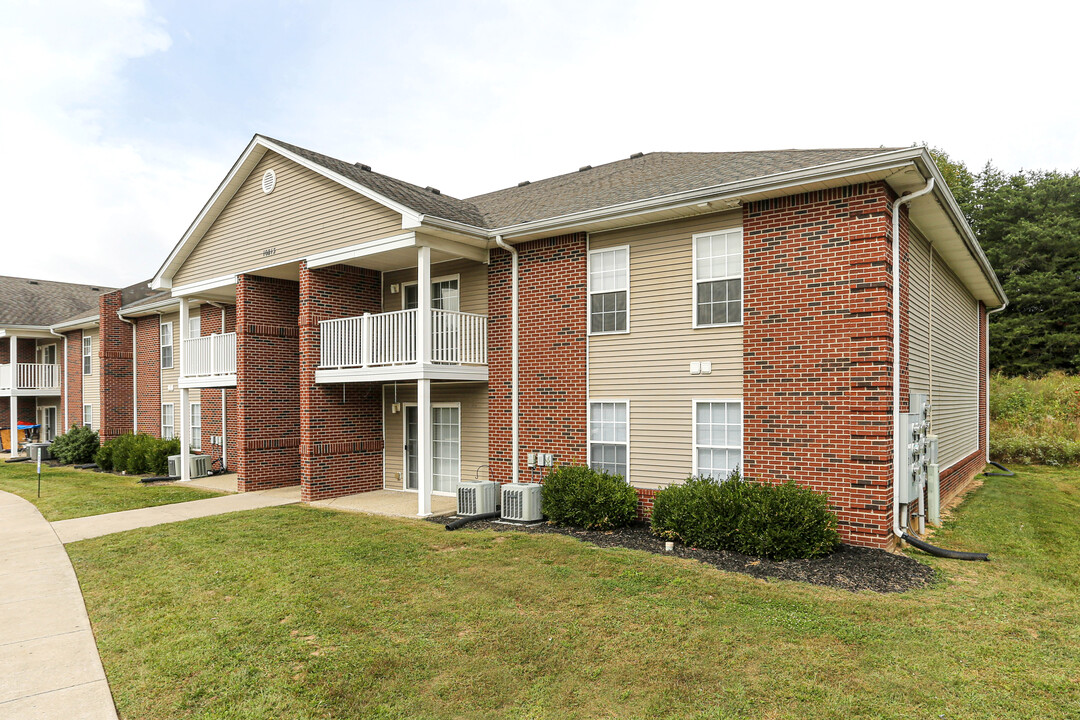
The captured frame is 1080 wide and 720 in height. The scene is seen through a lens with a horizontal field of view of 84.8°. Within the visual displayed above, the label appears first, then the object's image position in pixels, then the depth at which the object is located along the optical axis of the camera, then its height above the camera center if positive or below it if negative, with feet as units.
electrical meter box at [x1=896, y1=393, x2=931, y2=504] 26.61 -4.37
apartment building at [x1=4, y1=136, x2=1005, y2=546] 26.30 +2.36
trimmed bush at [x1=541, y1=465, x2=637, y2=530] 30.50 -7.27
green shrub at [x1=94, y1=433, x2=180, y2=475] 57.41 -9.17
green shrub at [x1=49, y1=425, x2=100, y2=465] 70.35 -9.94
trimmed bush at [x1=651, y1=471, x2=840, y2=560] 24.31 -6.82
